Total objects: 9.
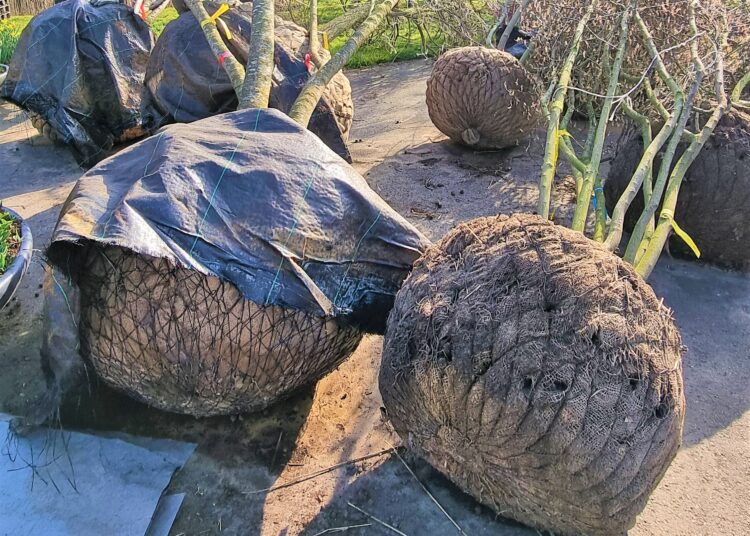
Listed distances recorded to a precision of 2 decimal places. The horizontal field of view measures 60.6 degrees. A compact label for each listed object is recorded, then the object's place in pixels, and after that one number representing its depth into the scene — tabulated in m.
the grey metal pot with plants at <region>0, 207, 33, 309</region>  2.65
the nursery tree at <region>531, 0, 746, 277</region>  2.52
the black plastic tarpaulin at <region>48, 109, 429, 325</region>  1.97
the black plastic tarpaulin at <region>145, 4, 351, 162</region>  3.90
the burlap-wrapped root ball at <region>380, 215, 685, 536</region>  1.72
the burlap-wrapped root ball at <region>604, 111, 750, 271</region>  3.43
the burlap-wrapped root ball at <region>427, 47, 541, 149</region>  4.71
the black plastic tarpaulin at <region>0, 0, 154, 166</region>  4.91
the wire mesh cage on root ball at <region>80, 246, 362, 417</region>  2.08
